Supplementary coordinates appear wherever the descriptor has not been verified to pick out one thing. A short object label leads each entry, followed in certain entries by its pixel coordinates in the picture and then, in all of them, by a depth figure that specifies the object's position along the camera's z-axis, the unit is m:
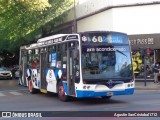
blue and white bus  15.10
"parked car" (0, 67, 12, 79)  45.07
